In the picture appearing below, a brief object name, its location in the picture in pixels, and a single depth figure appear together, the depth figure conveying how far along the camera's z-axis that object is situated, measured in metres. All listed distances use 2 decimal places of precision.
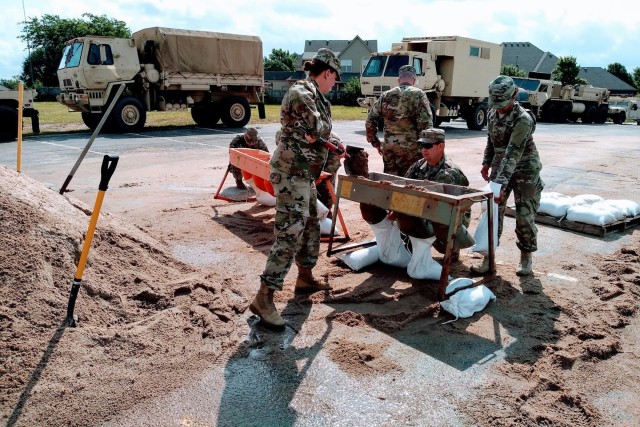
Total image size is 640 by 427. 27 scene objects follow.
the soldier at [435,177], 4.15
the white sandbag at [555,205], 6.36
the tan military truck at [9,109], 13.73
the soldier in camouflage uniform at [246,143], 7.53
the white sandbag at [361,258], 4.65
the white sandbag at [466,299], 3.79
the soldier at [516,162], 4.36
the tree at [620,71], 63.75
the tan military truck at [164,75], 15.01
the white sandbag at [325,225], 5.43
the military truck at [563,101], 27.52
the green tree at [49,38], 48.53
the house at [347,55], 58.75
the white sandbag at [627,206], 6.32
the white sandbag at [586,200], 6.47
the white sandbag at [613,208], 6.16
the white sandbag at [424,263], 4.35
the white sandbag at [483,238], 4.64
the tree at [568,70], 45.41
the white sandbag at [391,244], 4.66
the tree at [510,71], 48.44
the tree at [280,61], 67.62
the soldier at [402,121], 5.47
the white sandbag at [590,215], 6.00
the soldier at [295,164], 3.43
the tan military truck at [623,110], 33.12
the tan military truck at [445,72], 17.03
